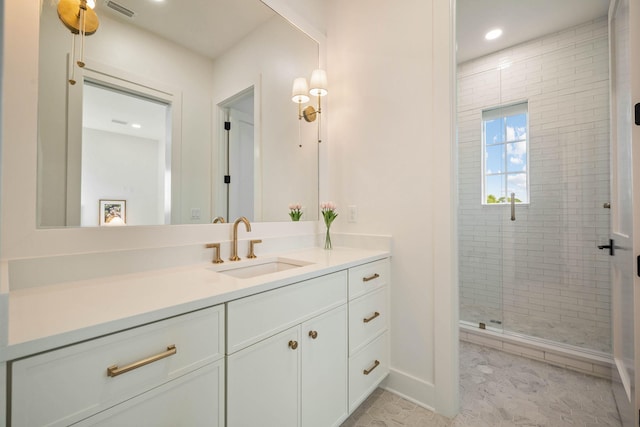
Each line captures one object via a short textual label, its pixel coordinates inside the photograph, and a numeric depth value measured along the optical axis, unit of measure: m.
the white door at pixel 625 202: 1.15
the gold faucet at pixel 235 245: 1.46
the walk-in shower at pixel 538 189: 2.27
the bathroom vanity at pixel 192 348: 0.60
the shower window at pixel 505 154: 2.63
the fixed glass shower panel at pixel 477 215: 2.71
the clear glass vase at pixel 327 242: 1.94
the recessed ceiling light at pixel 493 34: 2.47
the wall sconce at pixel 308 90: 1.96
